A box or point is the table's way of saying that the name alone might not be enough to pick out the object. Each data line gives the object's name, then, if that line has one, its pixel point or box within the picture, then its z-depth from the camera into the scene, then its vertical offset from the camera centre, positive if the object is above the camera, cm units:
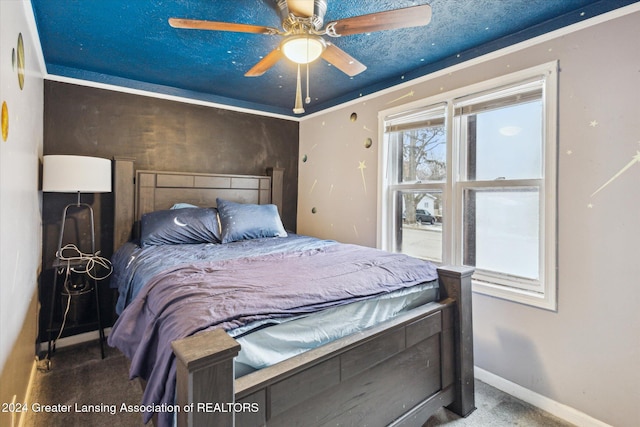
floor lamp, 218 +22
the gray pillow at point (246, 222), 279 -9
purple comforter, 108 -35
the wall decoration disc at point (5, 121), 120 +35
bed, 98 -50
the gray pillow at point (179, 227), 256 -13
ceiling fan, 151 +94
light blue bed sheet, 110 -48
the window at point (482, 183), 198 +23
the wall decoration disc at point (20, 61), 155 +75
